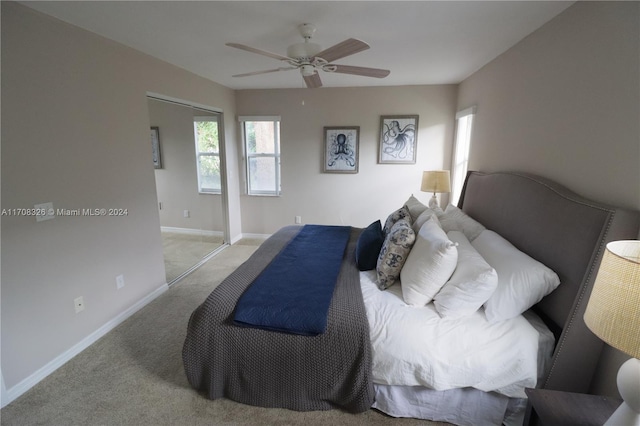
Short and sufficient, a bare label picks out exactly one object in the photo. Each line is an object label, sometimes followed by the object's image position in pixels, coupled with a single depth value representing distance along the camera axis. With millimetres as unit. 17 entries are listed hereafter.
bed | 1396
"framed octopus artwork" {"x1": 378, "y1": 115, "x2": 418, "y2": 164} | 4105
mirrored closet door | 3127
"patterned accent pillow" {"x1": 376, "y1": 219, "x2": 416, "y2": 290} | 1896
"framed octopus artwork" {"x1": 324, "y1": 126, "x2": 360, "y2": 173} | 4258
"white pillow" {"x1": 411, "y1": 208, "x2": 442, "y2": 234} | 2215
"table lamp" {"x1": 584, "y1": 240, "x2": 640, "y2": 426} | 834
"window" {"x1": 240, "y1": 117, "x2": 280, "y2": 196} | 4504
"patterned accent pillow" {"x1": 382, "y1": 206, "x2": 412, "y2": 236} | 2410
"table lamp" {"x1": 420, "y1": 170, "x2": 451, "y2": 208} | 3467
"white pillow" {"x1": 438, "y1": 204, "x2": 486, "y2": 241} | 2230
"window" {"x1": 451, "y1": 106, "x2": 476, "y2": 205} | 3697
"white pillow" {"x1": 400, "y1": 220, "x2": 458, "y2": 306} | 1620
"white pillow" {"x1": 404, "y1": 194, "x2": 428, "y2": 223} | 2604
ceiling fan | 1823
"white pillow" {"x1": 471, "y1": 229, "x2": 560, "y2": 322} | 1479
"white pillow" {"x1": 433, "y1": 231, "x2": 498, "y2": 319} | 1488
